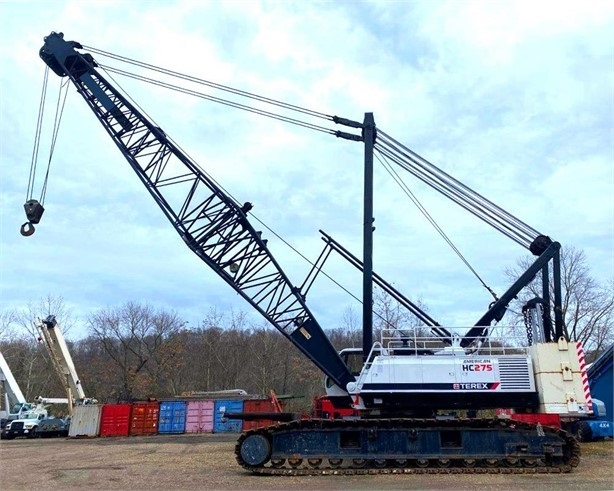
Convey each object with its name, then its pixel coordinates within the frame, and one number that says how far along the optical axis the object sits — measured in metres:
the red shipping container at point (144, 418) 29.44
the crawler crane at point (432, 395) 11.02
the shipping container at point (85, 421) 28.81
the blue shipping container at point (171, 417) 29.50
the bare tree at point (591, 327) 37.16
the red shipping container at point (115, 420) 29.05
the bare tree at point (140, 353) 47.50
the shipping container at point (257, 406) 28.00
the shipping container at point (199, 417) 29.45
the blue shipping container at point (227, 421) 29.03
